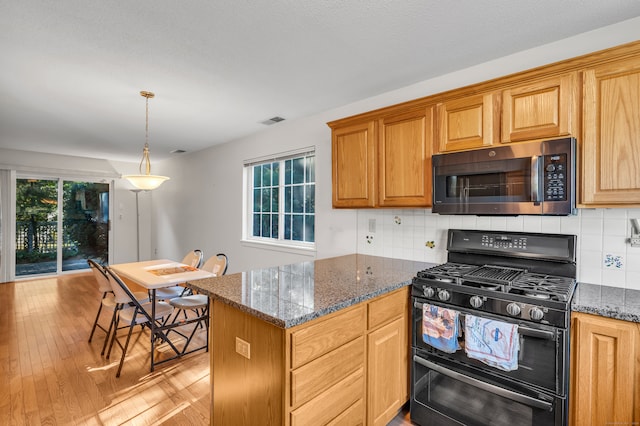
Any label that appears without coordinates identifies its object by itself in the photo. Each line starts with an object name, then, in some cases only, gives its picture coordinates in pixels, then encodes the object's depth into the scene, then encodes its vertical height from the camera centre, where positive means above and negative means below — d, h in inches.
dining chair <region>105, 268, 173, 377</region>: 104.6 -35.8
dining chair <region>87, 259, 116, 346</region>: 113.3 -27.0
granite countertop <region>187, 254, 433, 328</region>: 54.4 -17.0
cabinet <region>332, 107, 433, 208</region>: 88.6 +15.7
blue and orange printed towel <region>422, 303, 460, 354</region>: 69.9 -26.7
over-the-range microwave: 66.9 +7.6
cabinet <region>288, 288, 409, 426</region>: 53.4 -30.9
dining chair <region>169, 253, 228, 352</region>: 113.9 -34.1
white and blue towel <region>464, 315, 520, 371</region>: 62.4 -26.9
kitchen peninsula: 52.4 -26.3
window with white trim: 147.7 +6.1
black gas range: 59.4 -22.6
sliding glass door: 228.1 -11.5
